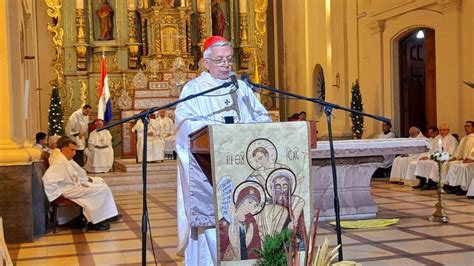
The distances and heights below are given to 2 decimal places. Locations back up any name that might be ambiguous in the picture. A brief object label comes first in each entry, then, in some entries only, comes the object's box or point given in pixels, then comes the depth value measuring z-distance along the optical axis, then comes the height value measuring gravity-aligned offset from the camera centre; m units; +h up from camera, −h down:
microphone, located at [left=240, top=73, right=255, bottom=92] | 3.74 +0.27
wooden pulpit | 3.55 -0.30
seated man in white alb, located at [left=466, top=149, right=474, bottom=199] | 10.09 -0.88
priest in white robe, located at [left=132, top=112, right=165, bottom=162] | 15.09 -0.33
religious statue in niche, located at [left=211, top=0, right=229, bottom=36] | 19.42 +3.24
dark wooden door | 14.20 +0.91
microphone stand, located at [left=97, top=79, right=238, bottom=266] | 3.66 -0.06
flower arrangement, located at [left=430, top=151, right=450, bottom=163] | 7.76 -0.41
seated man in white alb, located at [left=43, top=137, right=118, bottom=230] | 8.04 -0.71
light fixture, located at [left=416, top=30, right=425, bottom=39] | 14.04 +1.93
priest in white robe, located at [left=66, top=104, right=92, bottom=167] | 15.30 +0.11
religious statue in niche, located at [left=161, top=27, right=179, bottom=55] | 18.34 +2.51
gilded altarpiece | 18.25 +2.50
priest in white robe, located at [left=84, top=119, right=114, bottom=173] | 14.80 -0.50
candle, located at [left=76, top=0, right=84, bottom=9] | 18.22 +3.57
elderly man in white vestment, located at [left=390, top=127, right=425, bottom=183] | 12.19 -0.79
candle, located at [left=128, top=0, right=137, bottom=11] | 18.58 +3.57
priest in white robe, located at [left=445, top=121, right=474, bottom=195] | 10.47 -0.72
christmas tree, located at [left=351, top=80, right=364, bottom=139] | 14.88 +0.17
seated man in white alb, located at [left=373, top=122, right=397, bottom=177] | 13.78 -0.75
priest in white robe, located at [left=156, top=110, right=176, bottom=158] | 15.82 +0.00
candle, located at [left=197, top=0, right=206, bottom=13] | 19.14 +3.60
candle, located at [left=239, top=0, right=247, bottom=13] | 19.45 +3.63
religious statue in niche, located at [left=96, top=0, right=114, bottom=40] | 18.62 +3.21
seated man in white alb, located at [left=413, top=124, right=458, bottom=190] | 11.23 -0.75
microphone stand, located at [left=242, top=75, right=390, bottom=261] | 3.72 +0.09
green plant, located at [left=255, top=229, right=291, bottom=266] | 3.03 -0.58
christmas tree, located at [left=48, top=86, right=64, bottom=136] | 16.05 +0.40
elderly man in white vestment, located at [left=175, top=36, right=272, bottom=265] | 4.09 +0.07
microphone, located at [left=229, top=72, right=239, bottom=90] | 3.64 +0.27
